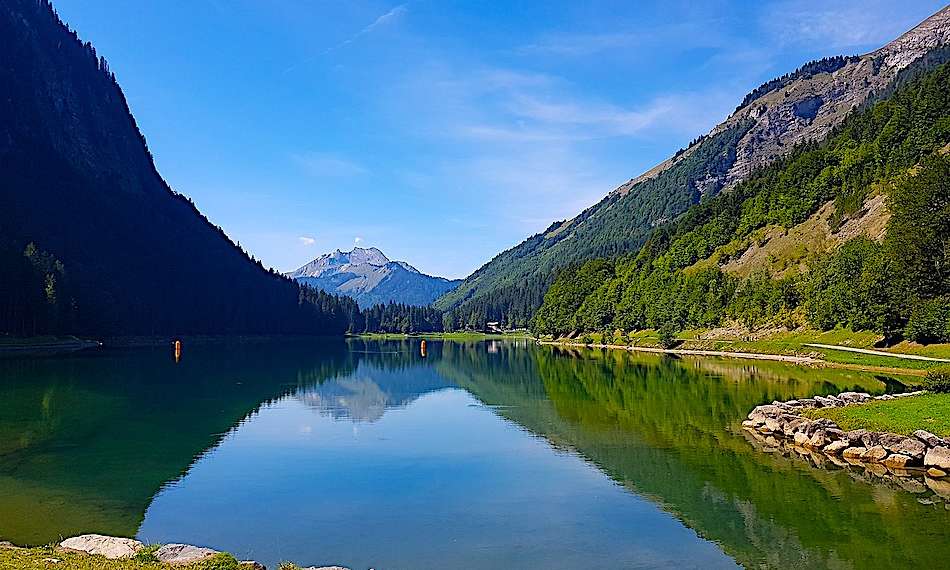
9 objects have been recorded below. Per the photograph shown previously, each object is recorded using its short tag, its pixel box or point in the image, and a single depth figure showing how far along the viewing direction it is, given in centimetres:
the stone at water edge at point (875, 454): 3284
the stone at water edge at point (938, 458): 3042
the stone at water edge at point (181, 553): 1744
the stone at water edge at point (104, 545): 1800
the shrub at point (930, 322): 7212
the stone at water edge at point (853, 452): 3383
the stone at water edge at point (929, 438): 3177
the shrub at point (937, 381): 4256
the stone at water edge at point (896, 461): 3184
